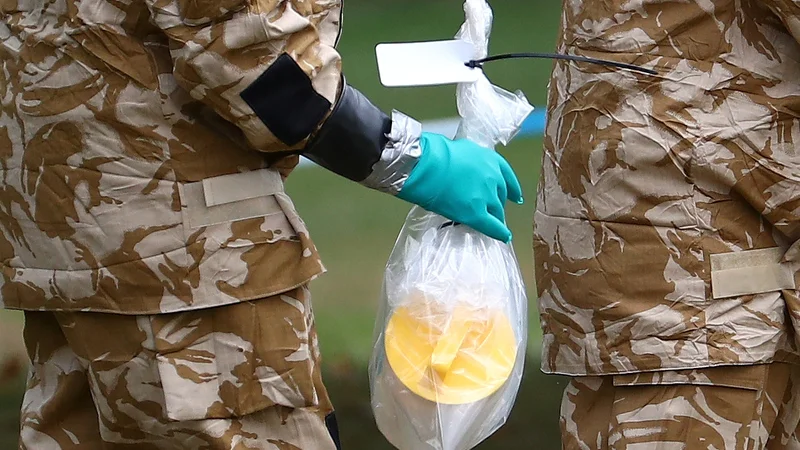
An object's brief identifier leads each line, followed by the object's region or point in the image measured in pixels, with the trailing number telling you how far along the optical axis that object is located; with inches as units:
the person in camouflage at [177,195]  262.1
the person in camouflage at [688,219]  261.1
